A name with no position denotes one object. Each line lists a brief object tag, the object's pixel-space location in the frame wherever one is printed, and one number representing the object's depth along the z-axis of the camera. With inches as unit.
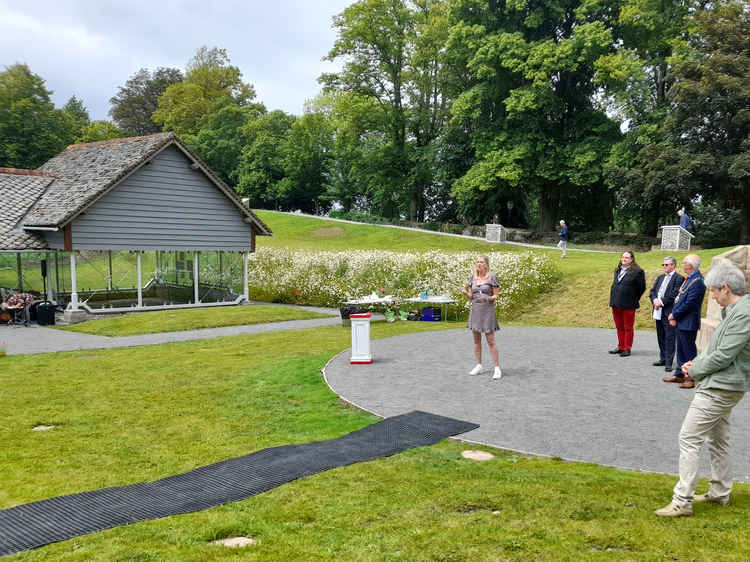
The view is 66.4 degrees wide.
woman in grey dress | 402.3
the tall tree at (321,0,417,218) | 1937.7
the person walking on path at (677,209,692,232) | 1202.2
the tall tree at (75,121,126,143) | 2549.2
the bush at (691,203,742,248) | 1482.5
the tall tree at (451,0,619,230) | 1494.8
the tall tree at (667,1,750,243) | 1211.9
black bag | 828.6
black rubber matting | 188.4
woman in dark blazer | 470.9
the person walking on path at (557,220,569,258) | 1189.3
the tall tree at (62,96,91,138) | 3115.7
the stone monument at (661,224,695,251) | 1195.2
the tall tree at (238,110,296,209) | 2623.0
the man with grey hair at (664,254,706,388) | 379.6
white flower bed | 874.8
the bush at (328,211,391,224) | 2160.9
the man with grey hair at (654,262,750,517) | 180.4
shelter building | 861.8
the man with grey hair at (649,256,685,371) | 425.1
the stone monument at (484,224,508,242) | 1581.0
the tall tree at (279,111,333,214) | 2534.4
